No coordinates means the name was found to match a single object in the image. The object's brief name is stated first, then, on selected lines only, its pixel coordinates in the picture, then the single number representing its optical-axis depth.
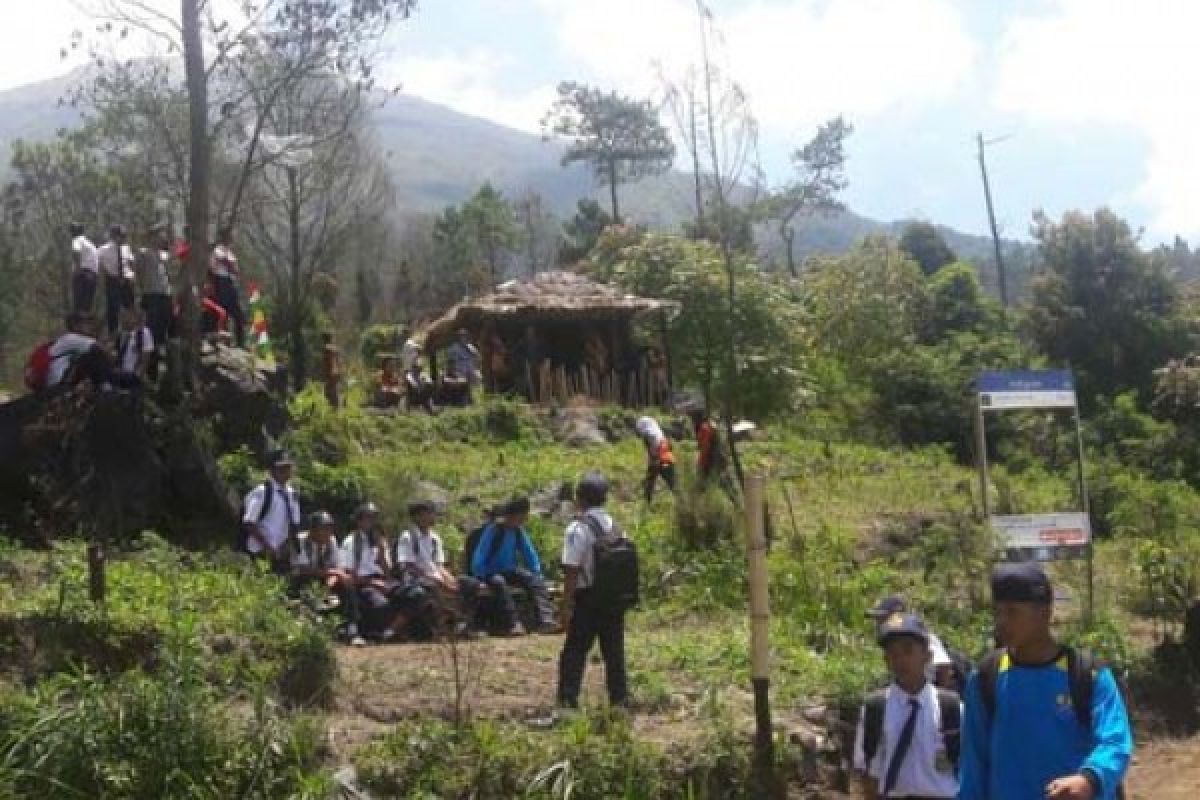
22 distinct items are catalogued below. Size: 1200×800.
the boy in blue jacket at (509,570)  11.80
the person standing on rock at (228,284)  17.72
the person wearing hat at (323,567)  11.17
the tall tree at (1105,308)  30.47
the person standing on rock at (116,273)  15.67
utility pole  44.66
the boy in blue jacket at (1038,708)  4.21
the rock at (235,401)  15.38
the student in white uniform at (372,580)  11.30
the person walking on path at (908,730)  5.37
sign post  11.98
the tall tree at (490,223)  52.28
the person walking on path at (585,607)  8.46
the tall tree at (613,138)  52.00
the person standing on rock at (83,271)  15.31
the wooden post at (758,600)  8.19
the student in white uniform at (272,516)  11.46
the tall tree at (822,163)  54.16
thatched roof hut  26.77
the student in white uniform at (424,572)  11.30
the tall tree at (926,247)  52.03
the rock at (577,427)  22.16
